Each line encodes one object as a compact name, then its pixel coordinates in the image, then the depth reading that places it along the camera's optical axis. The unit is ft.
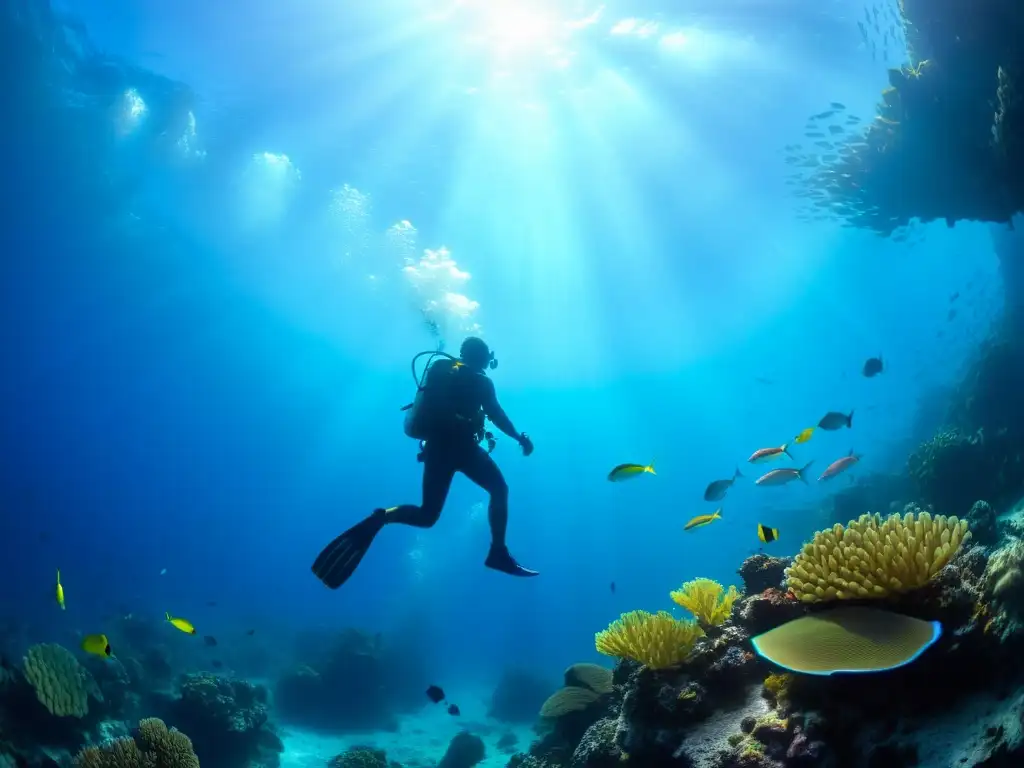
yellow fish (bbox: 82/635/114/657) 19.29
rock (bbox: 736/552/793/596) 17.20
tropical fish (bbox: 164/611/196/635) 25.53
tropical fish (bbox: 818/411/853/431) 30.19
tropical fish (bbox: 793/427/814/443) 26.86
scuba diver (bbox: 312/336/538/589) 22.82
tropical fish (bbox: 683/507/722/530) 24.47
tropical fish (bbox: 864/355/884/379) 35.07
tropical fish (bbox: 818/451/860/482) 28.48
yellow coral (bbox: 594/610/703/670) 13.88
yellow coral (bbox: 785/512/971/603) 9.92
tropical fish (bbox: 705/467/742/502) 29.25
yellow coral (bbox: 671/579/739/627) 16.22
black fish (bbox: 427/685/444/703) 28.29
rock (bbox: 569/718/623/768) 14.55
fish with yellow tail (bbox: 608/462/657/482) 24.20
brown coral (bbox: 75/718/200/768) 18.80
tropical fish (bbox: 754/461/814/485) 27.09
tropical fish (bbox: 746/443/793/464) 27.35
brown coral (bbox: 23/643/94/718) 27.25
